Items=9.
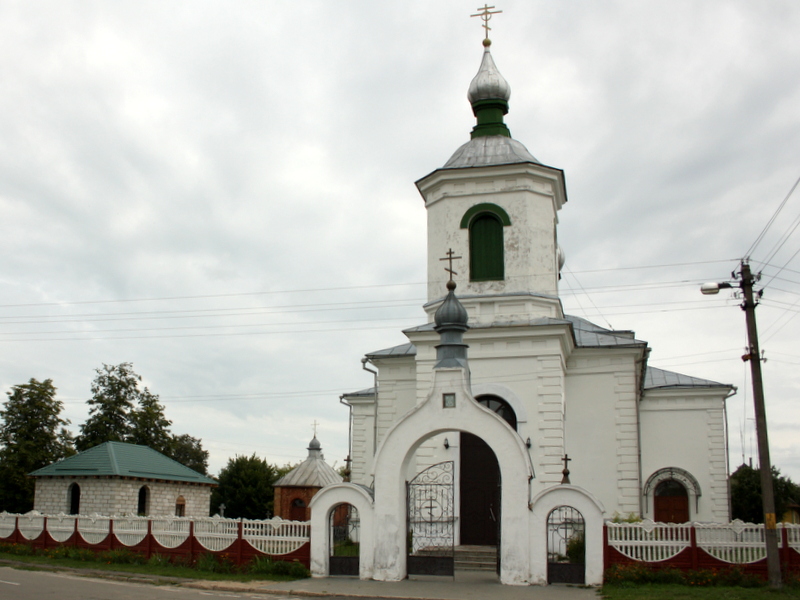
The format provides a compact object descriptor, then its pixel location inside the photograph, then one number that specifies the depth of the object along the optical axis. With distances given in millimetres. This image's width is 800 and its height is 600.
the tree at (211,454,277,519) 49844
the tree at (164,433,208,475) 63812
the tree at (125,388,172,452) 46188
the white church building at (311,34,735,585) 15594
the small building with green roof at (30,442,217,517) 28469
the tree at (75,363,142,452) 45500
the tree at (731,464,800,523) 40281
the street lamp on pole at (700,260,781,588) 14156
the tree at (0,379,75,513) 35344
